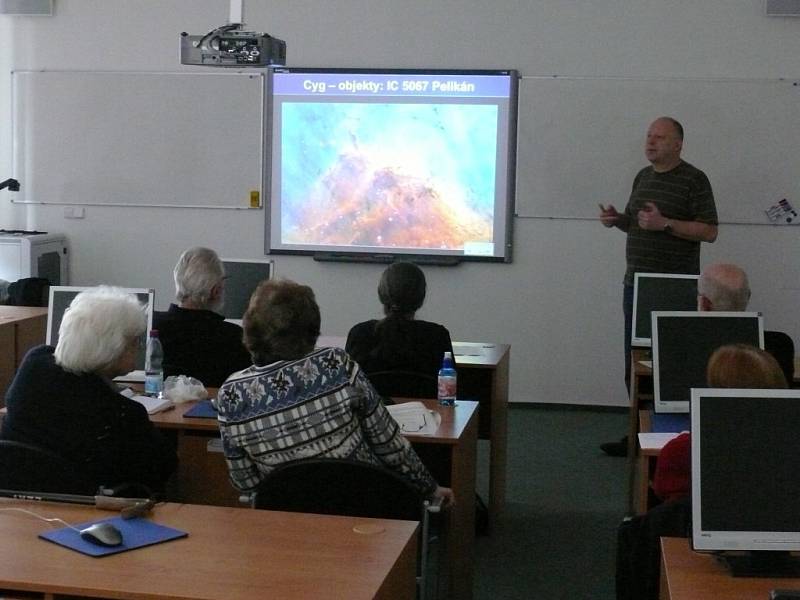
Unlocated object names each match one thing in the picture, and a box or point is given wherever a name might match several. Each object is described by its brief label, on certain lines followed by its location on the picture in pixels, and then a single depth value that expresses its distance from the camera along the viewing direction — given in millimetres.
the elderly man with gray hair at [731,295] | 4383
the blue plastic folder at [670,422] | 3863
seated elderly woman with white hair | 3107
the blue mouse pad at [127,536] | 2393
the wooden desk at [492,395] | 5023
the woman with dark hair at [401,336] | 4352
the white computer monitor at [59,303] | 4496
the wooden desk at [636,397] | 4957
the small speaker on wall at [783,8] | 6887
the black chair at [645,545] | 2867
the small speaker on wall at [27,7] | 7895
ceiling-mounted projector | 5543
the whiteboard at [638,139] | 7008
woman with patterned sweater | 2979
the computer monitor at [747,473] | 2443
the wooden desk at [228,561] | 2178
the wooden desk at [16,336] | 6055
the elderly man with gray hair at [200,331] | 4328
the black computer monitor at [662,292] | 5176
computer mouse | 2402
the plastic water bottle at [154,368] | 4211
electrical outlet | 8039
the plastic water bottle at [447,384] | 4094
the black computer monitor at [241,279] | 5432
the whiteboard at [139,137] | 7695
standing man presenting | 5996
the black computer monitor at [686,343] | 4082
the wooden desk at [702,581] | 2299
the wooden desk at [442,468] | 3744
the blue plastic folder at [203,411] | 3869
